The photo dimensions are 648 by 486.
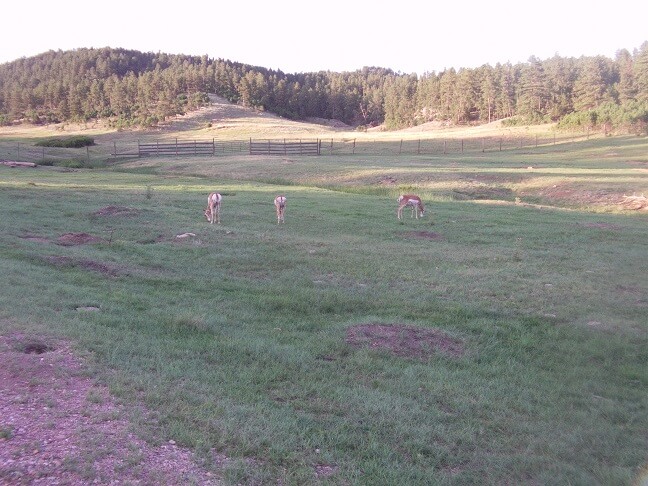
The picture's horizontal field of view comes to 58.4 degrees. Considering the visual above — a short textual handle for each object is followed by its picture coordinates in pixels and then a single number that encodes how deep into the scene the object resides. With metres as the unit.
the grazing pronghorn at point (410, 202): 24.11
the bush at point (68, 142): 71.06
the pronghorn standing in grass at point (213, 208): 21.62
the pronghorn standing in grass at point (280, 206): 21.89
